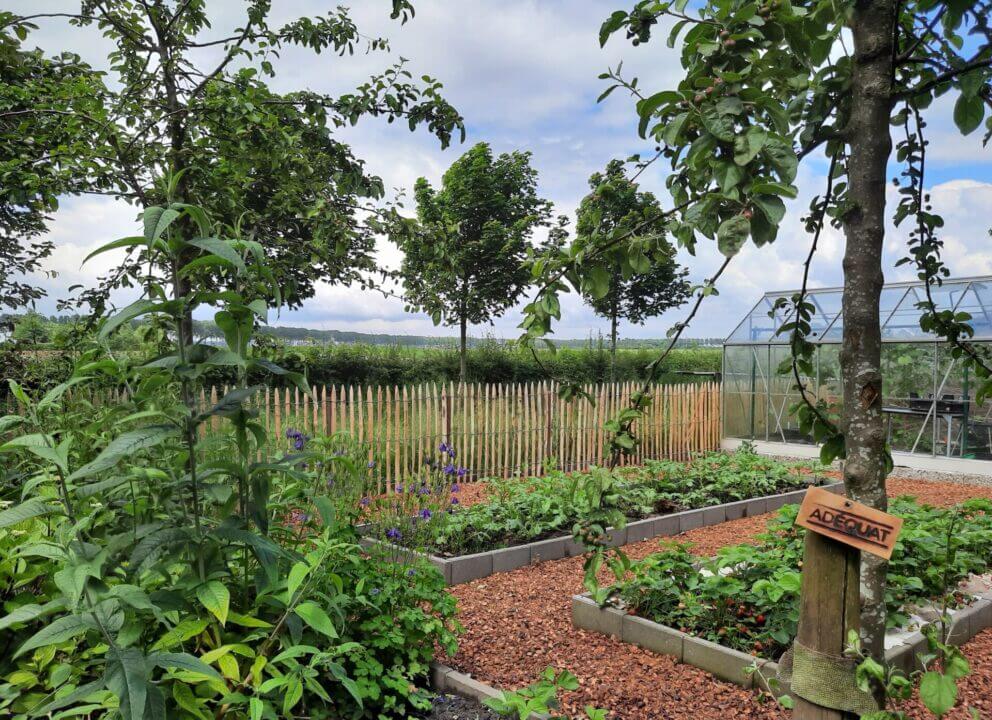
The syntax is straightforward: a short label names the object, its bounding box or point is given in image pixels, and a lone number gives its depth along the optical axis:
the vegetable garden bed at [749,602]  3.31
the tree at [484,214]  14.73
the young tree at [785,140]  1.29
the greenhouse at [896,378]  10.81
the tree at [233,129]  5.38
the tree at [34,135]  4.84
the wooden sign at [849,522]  1.38
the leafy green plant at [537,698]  2.10
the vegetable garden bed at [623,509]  5.18
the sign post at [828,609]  1.43
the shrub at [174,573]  1.69
